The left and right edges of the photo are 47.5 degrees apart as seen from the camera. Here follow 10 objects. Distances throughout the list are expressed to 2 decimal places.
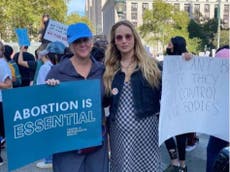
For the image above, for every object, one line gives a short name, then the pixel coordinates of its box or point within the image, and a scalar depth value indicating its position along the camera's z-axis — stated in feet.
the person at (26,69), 15.83
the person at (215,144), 7.40
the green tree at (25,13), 49.47
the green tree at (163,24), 127.73
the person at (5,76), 10.57
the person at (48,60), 10.75
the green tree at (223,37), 130.34
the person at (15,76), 12.80
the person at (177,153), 10.20
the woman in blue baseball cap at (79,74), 6.04
